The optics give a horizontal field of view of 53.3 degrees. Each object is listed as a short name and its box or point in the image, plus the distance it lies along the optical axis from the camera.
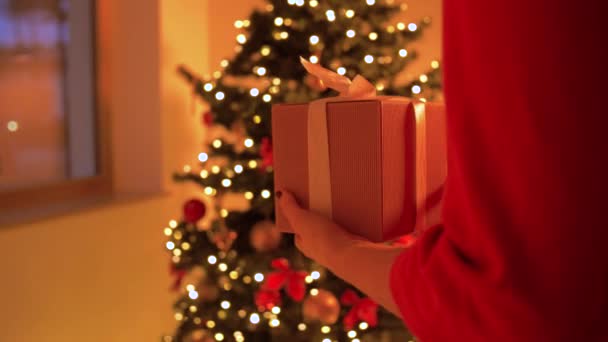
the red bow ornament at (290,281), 1.57
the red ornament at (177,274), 1.88
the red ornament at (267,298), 1.64
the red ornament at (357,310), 1.61
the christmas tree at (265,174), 1.71
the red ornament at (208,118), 1.87
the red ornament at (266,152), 1.67
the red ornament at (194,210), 1.82
